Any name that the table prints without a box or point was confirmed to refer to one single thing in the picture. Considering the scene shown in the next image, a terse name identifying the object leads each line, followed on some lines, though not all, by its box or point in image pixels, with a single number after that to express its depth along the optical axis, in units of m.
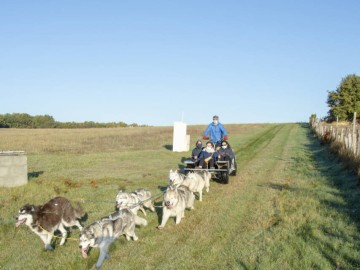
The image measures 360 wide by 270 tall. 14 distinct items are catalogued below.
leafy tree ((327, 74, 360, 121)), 71.31
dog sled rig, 15.04
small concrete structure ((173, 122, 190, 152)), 28.33
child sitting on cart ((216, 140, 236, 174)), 15.28
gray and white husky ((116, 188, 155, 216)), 9.34
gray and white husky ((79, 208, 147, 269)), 6.83
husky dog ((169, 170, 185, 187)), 11.95
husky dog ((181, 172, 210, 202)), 12.16
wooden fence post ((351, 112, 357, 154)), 17.28
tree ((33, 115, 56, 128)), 111.92
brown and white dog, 7.87
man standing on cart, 16.94
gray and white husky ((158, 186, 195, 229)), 9.35
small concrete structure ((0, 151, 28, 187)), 14.20
